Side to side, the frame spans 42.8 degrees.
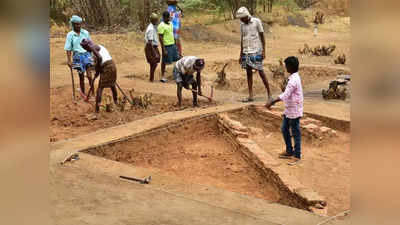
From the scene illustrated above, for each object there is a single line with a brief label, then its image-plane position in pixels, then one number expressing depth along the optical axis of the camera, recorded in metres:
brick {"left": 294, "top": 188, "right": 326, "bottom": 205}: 4.67
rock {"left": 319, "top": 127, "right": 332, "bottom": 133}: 7.52
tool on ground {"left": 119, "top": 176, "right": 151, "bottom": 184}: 5.28
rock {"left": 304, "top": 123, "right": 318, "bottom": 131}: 7.55
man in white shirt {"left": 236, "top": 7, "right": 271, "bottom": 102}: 8.77
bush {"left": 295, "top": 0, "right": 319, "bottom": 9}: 28.78
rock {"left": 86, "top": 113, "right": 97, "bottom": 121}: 8.06
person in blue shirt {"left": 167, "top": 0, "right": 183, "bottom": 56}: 12.59
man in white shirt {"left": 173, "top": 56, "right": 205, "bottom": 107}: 8.34
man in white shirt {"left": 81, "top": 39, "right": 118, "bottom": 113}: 8.09
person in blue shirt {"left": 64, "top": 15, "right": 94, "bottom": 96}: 8.81
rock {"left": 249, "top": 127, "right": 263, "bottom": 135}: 8.00
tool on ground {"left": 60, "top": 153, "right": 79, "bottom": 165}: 5.96
